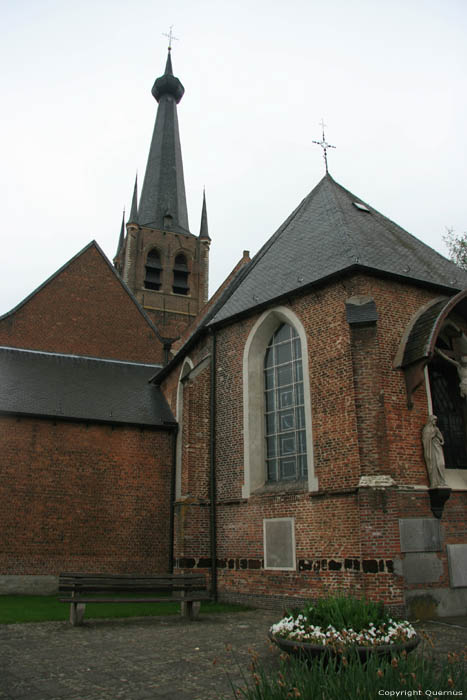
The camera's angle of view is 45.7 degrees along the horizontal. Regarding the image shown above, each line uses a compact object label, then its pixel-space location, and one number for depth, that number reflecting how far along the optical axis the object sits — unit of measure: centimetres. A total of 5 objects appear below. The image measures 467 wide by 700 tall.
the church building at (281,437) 985
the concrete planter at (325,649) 502
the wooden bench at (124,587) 871
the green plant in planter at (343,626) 526
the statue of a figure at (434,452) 995
